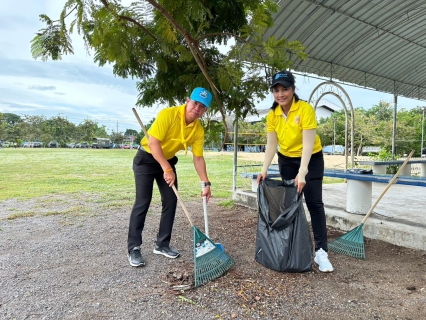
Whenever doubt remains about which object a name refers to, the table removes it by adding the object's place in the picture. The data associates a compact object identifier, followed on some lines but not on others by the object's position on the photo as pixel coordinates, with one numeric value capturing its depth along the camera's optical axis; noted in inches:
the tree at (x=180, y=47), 95.4
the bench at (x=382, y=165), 292.0
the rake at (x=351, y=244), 123.9
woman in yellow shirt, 103.4
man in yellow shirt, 104.8
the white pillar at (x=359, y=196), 157.4
